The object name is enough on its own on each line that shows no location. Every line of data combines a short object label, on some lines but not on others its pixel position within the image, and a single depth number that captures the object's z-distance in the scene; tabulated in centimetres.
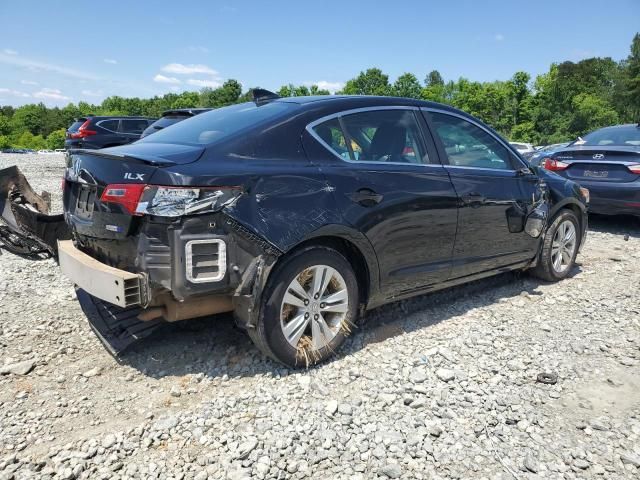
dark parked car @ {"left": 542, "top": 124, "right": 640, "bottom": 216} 708
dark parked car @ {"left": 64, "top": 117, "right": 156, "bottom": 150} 1491
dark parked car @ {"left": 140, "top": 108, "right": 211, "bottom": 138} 1155
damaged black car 271
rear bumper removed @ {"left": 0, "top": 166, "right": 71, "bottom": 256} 388
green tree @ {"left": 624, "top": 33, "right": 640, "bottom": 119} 6091
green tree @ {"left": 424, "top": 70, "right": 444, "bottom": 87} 12258
